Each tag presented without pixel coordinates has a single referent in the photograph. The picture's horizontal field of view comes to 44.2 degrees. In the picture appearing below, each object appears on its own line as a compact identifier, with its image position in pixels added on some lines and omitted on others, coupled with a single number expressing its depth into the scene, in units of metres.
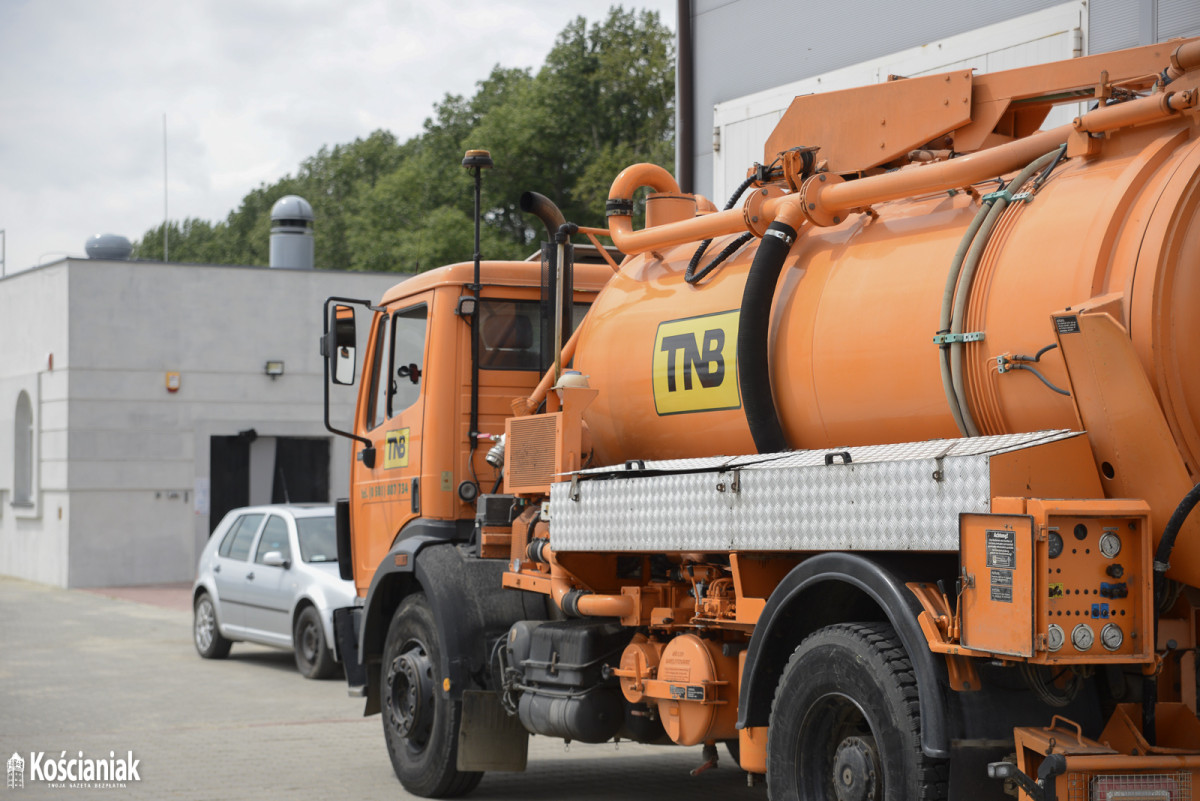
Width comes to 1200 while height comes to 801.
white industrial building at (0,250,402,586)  26.25
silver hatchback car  14.02
